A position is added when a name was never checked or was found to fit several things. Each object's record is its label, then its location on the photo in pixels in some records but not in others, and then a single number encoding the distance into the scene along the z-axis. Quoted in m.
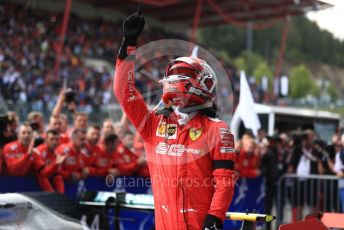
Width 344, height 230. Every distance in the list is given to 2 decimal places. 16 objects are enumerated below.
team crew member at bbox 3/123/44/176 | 13.82
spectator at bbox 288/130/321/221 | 19.97
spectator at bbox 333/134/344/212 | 18.38
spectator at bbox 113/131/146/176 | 16.67
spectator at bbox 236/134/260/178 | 19.86
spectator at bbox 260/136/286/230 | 20.02
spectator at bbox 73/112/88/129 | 16.44
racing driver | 7.34
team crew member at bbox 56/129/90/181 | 15.13
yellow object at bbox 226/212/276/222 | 7.91
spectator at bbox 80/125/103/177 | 16.02
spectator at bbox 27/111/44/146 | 15.68
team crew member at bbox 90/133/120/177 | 16.17
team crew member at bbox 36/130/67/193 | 14.30
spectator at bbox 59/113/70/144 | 16.43
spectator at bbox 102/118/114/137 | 16.86
